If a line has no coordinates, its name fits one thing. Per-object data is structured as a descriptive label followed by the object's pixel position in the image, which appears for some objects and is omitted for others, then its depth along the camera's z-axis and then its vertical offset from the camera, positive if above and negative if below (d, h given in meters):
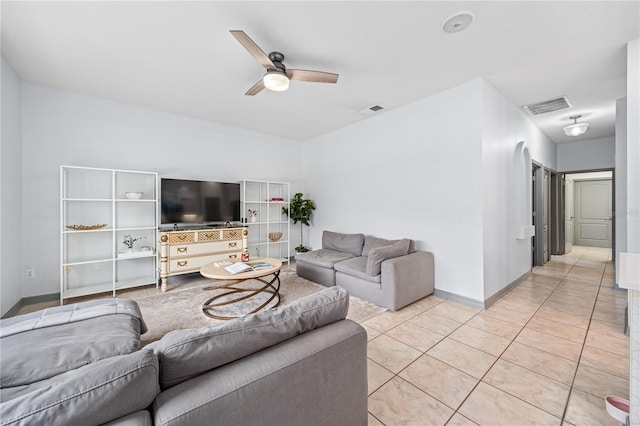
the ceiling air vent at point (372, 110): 4.01 +1.67
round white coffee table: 2.81 -1.08
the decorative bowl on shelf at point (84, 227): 3.40 -0.17
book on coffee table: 2.94 -0.65
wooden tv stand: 3.79 -0.55
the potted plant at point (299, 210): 5.63 +0.07
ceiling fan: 2.44 +1.39
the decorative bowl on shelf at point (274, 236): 5.33 -0.48
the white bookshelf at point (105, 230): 3.50 -0.23
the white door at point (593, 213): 7.17 -0.04
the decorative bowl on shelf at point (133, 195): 3.79 +0.29
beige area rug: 2.73 -1.16
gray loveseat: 3.07 -0.79
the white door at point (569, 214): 7.15 -0.07
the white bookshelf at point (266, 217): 5.20 -0.08
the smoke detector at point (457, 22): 2.08 +1.62
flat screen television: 4.08 +0.20
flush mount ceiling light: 4.24 +1.43
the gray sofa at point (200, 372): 0.73 -0.61
